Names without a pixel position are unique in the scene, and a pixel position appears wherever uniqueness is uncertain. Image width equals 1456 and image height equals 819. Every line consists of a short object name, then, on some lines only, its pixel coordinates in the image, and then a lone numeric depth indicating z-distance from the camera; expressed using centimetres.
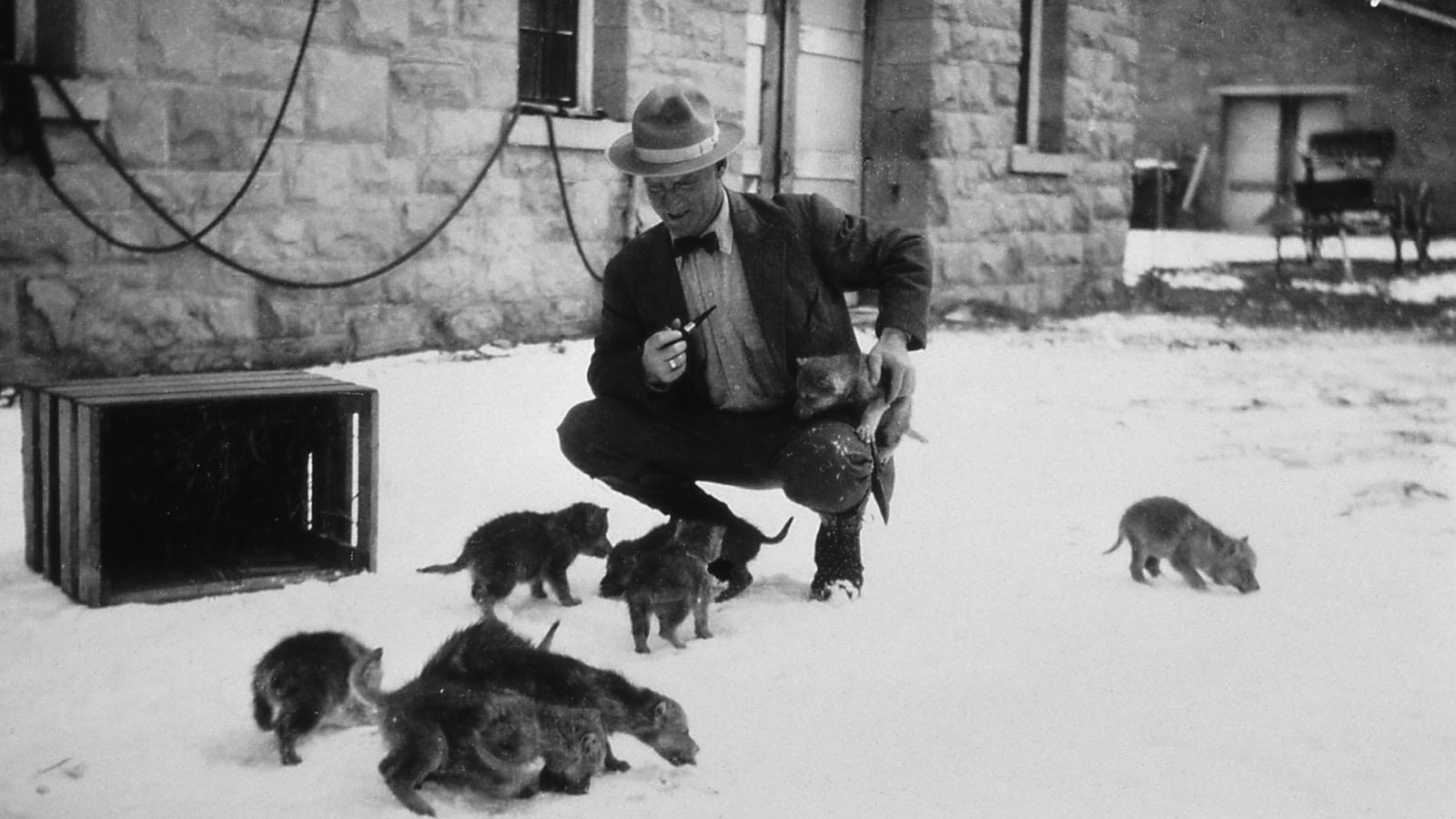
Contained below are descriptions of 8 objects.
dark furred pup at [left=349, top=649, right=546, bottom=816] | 285
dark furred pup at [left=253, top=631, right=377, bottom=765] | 311
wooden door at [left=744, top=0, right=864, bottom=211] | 1081
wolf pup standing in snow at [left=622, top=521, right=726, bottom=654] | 383
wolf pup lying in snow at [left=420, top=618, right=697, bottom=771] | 302
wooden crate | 407
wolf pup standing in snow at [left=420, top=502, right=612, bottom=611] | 410
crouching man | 420
